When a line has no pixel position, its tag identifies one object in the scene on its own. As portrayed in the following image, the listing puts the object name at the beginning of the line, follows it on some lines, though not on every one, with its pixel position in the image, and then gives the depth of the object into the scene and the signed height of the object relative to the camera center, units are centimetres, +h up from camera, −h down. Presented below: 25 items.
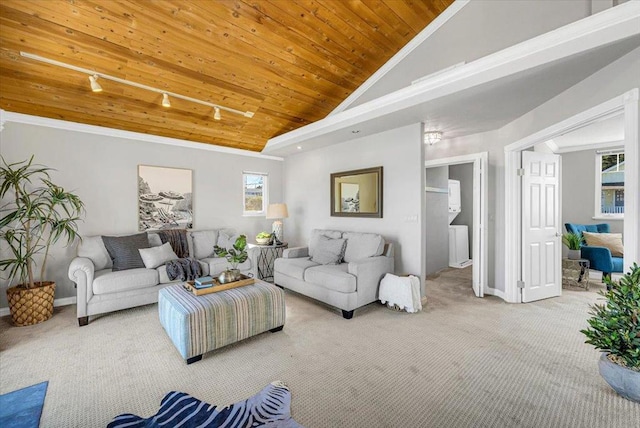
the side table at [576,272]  442 -102
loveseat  336 -77
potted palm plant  312 -18
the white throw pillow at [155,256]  367 -59
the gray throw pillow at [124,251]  358 -51
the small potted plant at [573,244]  461 -60
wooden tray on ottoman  274 -76
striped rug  168 -126
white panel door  388 -26
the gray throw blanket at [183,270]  367 -77
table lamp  516 -1
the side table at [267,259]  516 -91
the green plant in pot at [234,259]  297 -51
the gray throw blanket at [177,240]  429 -44
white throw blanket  344 -102
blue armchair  447 -82
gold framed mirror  429 +27
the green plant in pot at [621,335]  182 -85
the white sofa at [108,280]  312 -82
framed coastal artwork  442 +22
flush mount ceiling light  414 +107
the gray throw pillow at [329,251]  404 -61
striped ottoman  235 -95
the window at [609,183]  528 +47
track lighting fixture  280 +149
